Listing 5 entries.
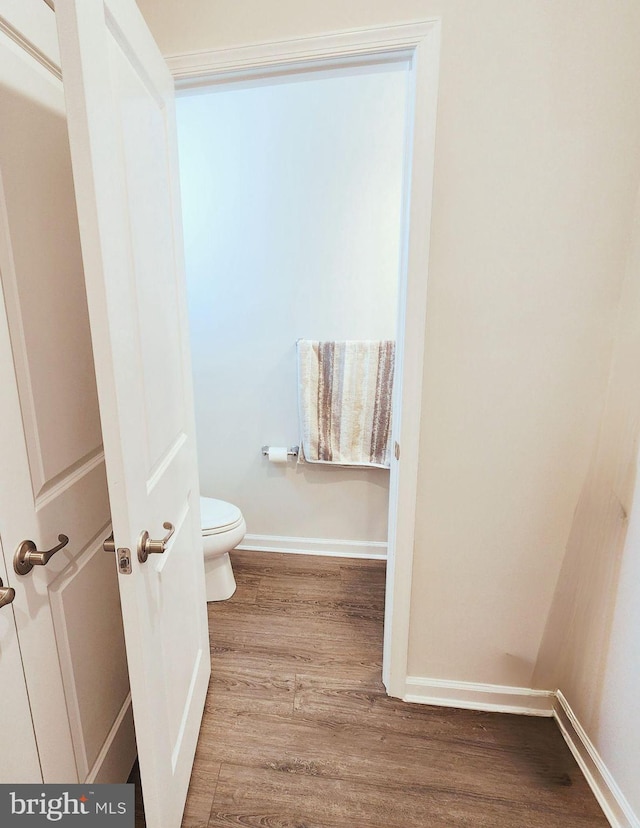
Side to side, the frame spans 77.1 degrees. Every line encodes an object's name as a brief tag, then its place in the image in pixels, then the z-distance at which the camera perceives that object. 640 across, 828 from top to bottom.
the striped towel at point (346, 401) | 2.00
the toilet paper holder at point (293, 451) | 2.18
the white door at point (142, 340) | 0.63
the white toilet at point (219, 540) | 1.77
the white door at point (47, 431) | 0.73
